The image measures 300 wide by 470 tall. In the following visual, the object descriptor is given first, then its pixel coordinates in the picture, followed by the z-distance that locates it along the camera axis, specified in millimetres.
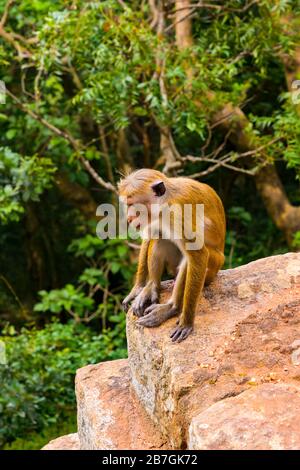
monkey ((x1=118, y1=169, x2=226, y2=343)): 4879
